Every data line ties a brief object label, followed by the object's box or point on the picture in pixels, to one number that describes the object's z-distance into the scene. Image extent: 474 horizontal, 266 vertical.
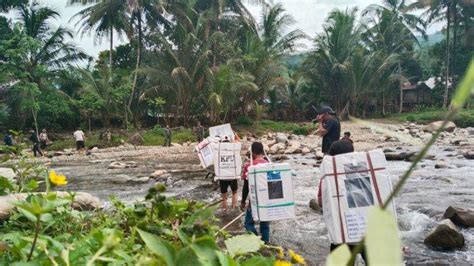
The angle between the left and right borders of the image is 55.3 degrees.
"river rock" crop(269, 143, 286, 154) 16.78
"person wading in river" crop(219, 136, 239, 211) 6.51
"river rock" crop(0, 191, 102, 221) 1.97
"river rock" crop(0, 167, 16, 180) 3.28
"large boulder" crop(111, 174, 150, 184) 10.12
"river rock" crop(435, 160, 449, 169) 10.77
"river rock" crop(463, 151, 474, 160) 12.86
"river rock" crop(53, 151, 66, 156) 18.31
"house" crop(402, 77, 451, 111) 33.88
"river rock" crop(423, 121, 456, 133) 22.25
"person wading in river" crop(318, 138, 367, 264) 3.89
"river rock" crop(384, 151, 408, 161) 13.16
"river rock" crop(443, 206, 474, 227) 5.50
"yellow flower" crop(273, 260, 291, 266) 0.91
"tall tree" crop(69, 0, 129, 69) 23.34
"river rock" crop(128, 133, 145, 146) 21.11
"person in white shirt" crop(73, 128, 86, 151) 18.94
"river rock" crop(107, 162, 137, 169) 13.26
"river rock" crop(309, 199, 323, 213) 6.52
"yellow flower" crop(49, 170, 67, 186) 1.27
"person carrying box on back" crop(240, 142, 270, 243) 4.51
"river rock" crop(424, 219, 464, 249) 4.72
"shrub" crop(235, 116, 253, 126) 25.69
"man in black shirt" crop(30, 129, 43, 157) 16.44
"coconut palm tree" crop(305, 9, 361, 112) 28.09
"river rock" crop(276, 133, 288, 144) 19.88
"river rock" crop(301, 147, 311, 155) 16.36
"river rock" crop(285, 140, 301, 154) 16.56
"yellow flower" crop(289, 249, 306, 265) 1.37
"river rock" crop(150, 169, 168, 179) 10.53
